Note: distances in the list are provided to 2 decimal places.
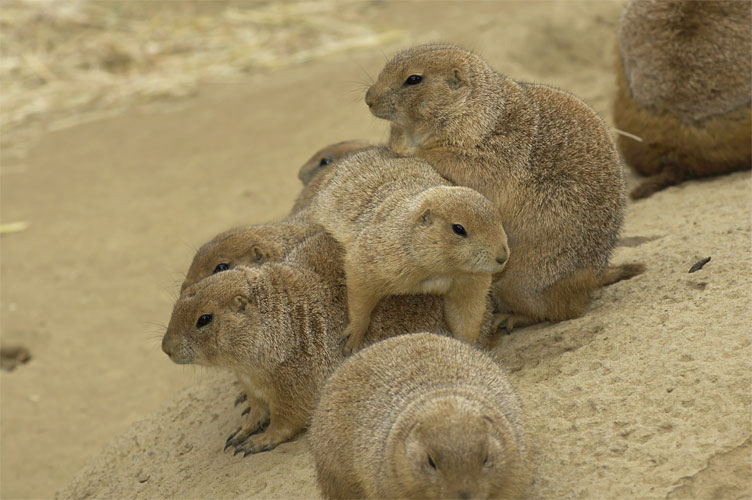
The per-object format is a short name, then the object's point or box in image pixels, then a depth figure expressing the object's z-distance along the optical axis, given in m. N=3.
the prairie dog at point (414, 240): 9.12
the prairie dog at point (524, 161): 10.49
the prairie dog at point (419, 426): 6.71
